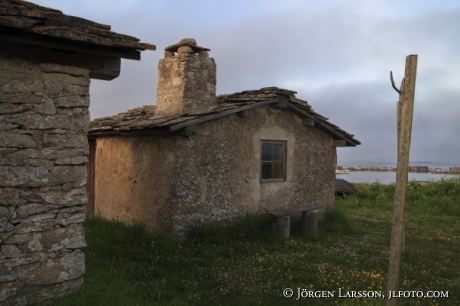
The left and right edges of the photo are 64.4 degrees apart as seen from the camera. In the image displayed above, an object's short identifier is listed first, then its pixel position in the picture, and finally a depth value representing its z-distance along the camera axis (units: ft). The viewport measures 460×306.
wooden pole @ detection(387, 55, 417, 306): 10.45
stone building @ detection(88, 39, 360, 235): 22.26
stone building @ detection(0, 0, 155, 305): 11.18
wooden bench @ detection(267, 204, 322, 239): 24.48
